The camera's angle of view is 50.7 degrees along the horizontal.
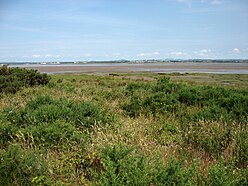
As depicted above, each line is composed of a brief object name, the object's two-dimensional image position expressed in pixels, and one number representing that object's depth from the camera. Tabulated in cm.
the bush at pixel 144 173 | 312
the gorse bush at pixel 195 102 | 770
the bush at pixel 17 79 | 1475
